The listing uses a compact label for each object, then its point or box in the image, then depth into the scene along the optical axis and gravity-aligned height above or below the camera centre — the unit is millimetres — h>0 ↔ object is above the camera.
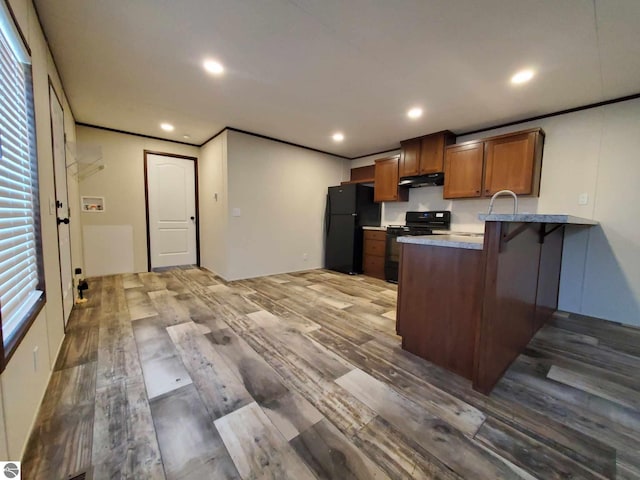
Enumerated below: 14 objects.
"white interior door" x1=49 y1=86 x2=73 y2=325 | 2272 +172
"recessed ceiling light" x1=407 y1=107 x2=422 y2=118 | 3150 +1425
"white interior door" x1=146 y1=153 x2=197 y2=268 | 4602 +177
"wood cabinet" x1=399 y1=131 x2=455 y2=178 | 3896 +1146
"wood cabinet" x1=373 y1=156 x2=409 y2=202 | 4496 +741
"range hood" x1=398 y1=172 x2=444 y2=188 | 3969 +723
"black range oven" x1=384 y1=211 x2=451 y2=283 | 4176 -71
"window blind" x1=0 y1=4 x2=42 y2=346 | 1173 +128
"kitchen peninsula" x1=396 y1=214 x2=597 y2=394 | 1559 -491
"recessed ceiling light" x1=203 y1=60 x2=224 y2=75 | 2270 +1399
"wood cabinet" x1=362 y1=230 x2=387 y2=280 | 4555 -527
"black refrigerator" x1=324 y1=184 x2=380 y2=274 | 4809 +36
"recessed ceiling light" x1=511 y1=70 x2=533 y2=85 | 2326 +1412
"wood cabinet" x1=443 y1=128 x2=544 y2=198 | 3162 +820
